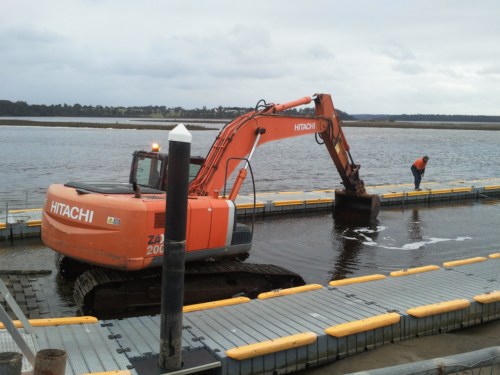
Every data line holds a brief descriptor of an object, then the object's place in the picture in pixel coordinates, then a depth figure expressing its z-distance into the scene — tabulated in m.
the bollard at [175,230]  5.12
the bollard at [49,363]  4.43
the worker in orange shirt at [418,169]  21.79
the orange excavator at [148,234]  7.85
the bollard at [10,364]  4.13
